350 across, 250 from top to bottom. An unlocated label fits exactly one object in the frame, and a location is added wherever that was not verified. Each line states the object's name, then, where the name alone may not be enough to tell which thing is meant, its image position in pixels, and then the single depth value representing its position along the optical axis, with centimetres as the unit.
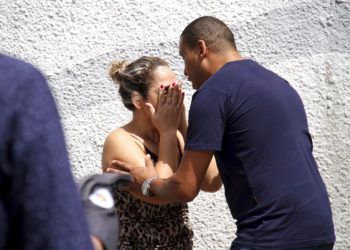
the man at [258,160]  543
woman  615
